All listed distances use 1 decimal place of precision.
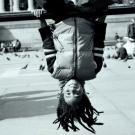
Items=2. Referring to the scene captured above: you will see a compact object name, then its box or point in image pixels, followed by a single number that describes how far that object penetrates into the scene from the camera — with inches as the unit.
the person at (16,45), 1162.6
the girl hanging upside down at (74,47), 101.2
